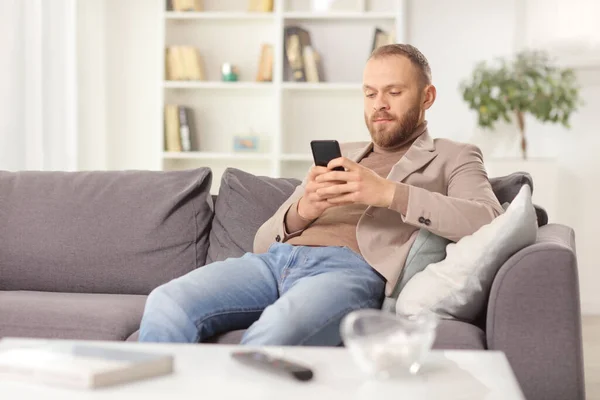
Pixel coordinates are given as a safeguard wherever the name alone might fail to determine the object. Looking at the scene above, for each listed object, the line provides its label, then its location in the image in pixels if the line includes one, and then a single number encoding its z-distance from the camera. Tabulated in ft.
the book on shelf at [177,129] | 16.81
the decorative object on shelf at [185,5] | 16.66
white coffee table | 4.17
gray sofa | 8.07
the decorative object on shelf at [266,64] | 16.72
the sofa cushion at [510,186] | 8.33
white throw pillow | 6.67
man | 6.40
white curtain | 13.69
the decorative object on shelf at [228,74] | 16.83
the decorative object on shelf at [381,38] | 16.38
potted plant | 15.15
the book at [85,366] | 4.28
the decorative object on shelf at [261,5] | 16.65
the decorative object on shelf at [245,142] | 16.90
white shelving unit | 16.57
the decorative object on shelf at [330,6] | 16.57
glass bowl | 4.40
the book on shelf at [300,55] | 16.53
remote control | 4.37
